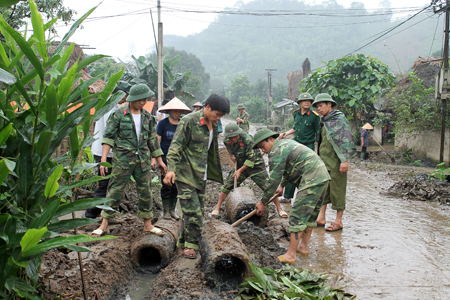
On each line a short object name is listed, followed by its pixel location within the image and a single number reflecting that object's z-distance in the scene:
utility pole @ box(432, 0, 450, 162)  11.23
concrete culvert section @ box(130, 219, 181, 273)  4.08
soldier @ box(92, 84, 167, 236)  4.23
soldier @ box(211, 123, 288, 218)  5.72
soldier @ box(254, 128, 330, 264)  4.04
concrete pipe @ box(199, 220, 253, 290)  3.41
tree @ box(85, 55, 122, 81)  29.45
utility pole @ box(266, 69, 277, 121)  40.96
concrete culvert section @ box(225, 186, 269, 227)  5.39
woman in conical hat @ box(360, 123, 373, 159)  14.76
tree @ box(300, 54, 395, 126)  15.24
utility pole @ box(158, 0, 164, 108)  13.52
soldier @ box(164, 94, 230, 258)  3.88
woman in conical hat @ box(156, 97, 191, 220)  5.45
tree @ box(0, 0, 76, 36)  8.38
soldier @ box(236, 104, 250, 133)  10.93
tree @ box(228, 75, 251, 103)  60.53
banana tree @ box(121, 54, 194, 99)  17.80
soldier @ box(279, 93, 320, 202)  6.34
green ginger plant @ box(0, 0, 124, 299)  1.70
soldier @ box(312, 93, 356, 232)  5.06
